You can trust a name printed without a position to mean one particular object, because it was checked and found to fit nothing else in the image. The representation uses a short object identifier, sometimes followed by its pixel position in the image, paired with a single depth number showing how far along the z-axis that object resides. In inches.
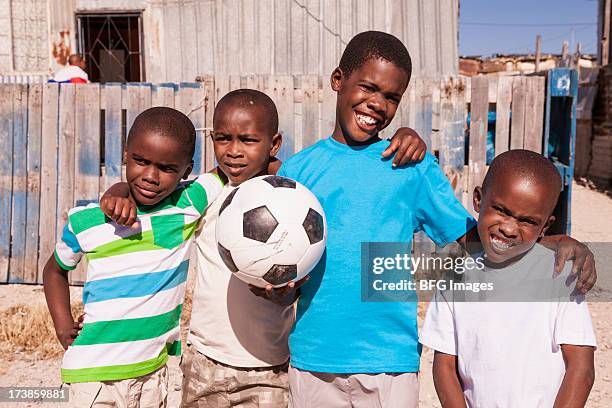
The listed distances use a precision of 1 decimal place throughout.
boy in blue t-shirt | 84.5
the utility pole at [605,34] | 729.6
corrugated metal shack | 312.8
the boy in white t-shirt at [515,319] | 76.5
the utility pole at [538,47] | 1022.1
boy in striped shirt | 91.1
